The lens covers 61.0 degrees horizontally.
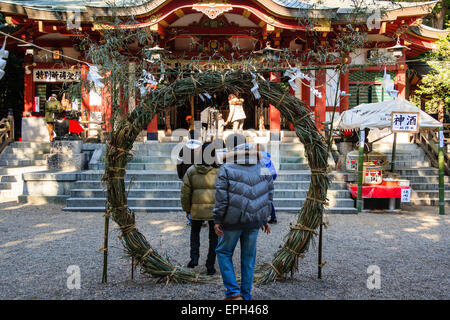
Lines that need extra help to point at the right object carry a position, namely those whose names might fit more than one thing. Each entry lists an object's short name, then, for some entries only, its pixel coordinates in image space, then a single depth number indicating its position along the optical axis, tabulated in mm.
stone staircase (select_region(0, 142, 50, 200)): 10047
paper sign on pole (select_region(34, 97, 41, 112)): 13859
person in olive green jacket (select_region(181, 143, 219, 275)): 4605
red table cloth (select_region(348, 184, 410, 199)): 9070
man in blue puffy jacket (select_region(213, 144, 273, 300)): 3523
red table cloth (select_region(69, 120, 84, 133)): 11000
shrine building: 11305
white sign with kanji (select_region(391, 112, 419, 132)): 8672
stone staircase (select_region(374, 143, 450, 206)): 10125
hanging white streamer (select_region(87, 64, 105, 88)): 4302
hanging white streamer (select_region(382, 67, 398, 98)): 4785
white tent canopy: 9148
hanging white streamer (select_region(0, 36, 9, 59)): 4111
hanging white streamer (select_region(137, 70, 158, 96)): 4297
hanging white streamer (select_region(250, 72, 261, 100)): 4086
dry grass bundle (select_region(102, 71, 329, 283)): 4246
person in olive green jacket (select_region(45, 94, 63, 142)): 11969
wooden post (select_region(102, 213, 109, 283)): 4239
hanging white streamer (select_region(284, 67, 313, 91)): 4188
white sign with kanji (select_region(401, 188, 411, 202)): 9070
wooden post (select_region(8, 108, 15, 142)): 12352
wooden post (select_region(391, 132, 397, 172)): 10789
